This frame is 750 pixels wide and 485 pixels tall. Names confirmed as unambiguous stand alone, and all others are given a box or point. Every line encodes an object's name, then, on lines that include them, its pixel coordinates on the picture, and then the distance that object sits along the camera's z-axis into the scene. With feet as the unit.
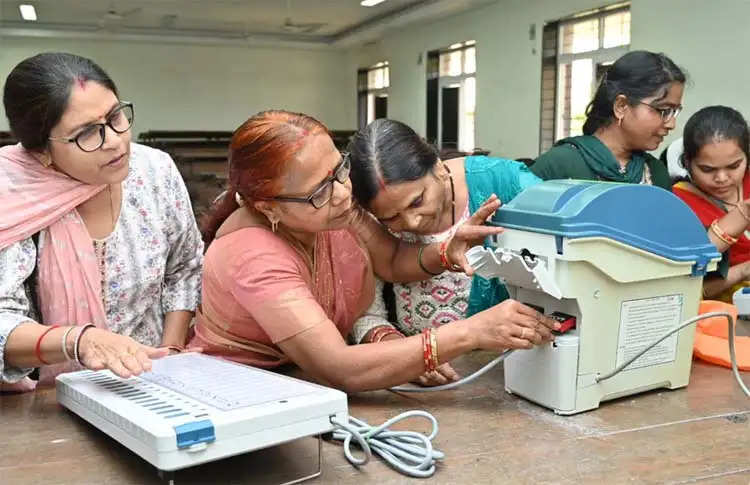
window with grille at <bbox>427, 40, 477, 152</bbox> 32.01
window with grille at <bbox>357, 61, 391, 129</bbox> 42.26
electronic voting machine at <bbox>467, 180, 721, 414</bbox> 3.77
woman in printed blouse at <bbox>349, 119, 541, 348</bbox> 4.58
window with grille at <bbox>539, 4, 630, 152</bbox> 23.08
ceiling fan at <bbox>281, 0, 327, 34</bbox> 37.21
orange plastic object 4.72
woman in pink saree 3.90
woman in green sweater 6.63
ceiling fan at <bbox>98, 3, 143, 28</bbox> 34.37
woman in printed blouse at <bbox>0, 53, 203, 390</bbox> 4.31
